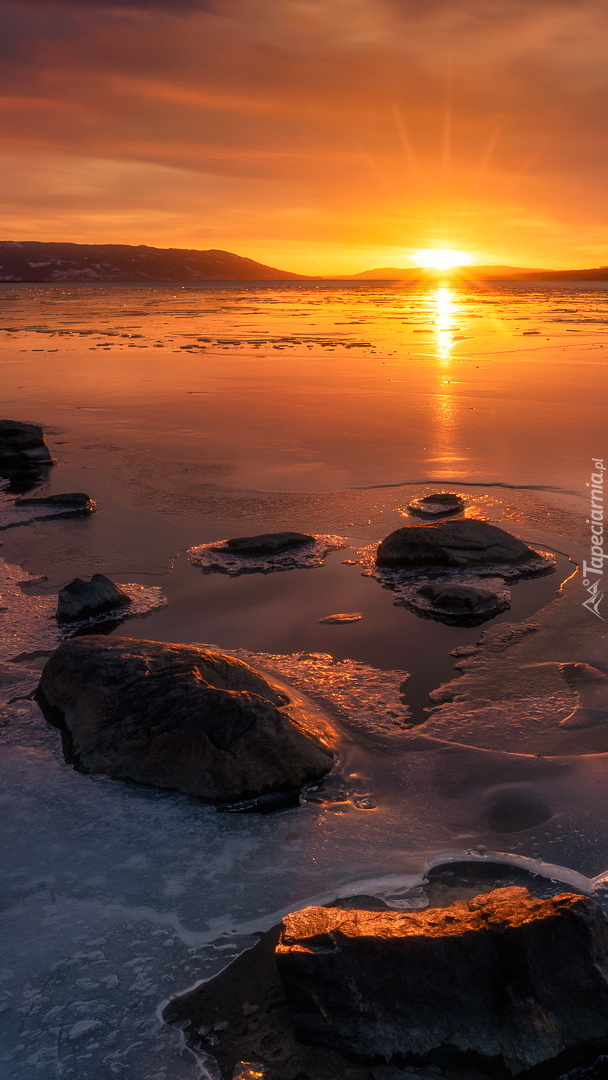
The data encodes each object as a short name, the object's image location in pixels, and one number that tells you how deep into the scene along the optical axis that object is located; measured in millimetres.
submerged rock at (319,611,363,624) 5594
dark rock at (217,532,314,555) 6887
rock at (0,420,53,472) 10406
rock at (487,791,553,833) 3479
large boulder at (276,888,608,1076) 2340
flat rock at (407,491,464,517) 7832
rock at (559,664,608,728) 4297
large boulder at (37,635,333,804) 3787
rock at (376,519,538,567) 6480
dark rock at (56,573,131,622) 5574
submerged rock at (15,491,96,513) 8352
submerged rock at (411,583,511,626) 5637
